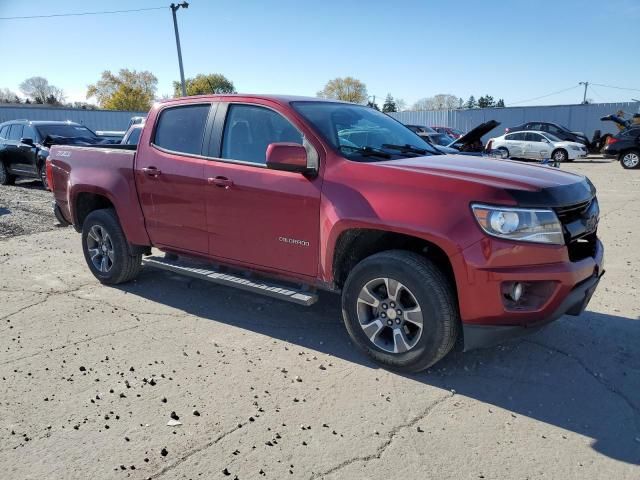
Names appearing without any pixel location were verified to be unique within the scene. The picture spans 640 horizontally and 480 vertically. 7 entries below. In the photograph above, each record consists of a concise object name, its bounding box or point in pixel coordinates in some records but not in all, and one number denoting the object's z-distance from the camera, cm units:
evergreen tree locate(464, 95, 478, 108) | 12620
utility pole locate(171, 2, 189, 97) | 2838
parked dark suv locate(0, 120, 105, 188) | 1289
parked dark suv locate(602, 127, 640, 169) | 1906
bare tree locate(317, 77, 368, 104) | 11044
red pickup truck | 321
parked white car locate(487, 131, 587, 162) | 2291
